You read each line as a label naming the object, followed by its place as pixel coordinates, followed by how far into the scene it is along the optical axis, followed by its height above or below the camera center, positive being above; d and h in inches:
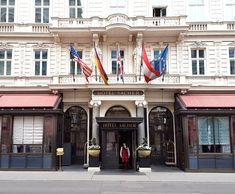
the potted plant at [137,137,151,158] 546.5 -79.1
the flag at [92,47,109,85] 548.2 +140.0
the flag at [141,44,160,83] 537.3 +127.4
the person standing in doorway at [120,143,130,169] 563.7 -89.3
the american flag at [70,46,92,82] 554.9 +144.6
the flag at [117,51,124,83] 576.4 +150.8
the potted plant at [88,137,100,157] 550.3 -76.6
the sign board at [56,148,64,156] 545.3 -80.3
